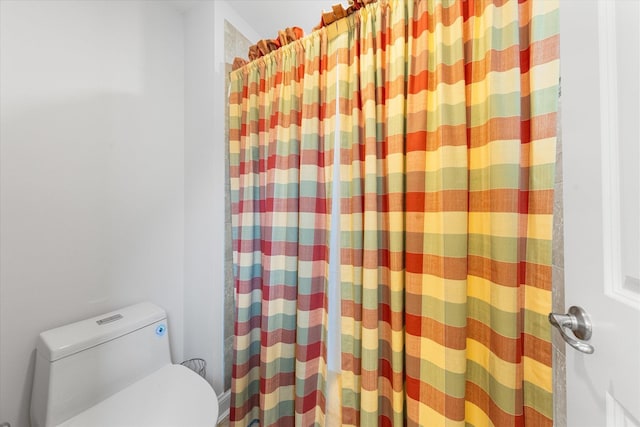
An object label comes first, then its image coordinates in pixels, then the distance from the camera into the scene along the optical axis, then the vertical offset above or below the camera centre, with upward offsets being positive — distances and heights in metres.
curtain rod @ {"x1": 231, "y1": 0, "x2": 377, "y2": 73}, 0.88 +0.80
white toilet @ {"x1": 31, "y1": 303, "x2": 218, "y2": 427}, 0.78 -0.65
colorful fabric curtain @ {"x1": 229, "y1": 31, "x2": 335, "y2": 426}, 0.98 -0.14
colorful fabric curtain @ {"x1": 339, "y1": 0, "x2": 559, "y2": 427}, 0.59 +0.00
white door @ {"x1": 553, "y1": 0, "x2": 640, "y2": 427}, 0.35 +0.02
